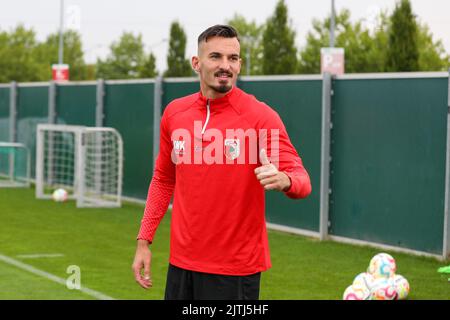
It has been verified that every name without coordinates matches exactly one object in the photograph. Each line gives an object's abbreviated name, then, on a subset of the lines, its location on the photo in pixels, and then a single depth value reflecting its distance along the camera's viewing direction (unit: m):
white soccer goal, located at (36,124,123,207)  19.41
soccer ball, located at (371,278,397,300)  9.97
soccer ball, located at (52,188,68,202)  20.20
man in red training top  5.09
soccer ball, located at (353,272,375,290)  10.06
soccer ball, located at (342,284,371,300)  9.95
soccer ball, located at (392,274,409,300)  10.16
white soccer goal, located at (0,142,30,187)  24.22
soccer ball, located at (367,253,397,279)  10.23
